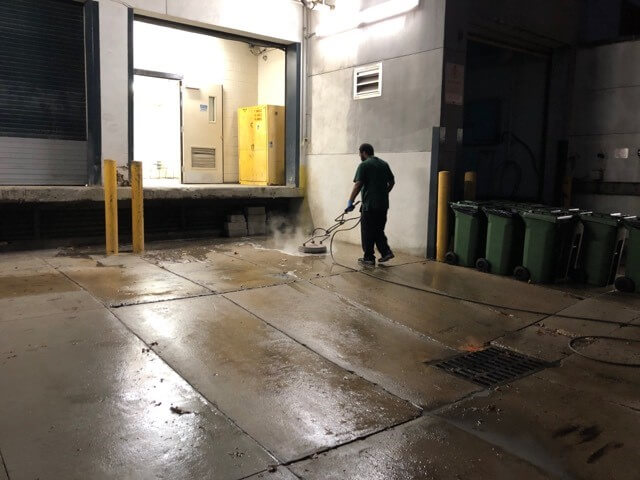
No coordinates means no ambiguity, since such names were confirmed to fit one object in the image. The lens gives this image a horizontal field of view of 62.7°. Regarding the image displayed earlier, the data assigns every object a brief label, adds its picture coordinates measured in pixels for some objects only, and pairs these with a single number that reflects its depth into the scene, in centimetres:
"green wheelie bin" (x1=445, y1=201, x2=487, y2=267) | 774
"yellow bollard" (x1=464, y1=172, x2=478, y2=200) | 873
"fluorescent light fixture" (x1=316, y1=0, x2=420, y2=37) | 872
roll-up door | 839
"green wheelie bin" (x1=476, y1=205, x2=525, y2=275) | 725
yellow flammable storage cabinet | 1139
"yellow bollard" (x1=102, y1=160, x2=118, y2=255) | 798
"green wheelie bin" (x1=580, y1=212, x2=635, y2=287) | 670
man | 770
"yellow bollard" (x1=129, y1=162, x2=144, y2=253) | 816
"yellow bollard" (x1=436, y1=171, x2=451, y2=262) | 813
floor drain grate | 410
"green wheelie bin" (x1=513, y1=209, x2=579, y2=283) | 685
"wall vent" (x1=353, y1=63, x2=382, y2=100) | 925
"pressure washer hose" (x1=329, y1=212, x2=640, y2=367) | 454
